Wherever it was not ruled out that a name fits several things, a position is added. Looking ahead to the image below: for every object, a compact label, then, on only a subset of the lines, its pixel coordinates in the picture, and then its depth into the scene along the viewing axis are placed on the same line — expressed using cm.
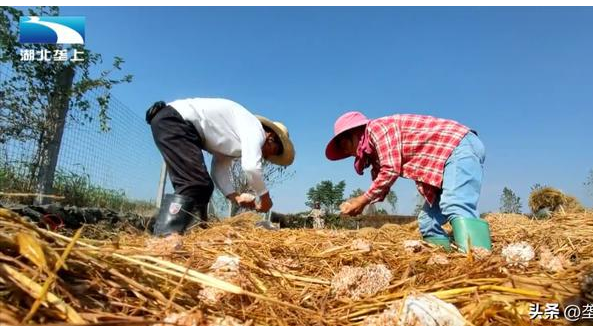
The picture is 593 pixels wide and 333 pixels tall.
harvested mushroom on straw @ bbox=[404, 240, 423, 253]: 170
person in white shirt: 256
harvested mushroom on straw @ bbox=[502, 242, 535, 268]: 130
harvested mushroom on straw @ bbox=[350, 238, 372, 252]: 163
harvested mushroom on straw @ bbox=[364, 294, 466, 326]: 82
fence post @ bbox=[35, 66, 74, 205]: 362
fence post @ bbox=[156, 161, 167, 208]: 629
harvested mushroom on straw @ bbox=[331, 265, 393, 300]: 108
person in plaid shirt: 211
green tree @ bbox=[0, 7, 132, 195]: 371
